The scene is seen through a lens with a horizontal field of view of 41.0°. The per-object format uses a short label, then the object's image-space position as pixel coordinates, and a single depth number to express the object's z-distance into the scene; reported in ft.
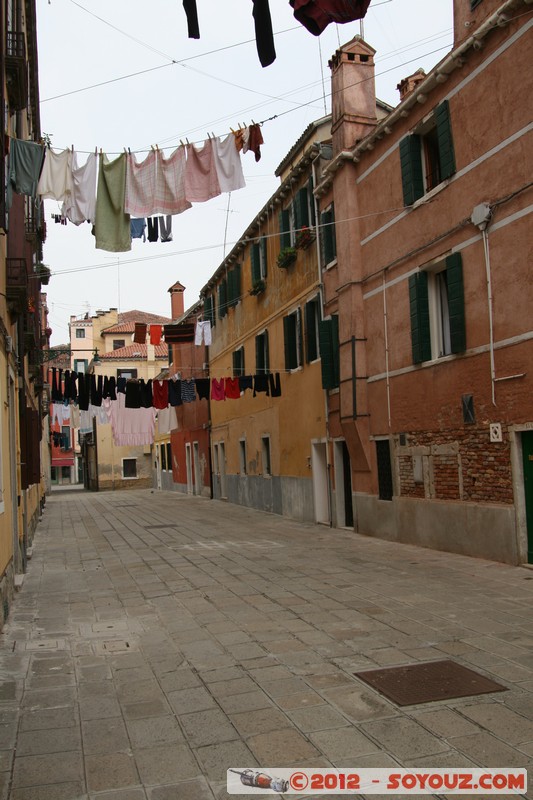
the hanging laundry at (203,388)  68.80
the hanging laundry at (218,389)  67.77
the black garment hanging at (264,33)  17.17
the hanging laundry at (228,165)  33.17
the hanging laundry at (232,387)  66.03
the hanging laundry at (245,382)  64.64
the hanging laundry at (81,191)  32.73
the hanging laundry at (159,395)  67.77
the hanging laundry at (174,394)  67.11
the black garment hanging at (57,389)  59.67
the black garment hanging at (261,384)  64.34
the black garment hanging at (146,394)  67.10
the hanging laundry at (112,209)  33.37
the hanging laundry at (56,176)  32.01
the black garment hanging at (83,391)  60.44
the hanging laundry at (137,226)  35.99
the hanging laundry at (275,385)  64.20
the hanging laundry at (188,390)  70.28
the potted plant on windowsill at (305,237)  55.11
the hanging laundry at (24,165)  29.25
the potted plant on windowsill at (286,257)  58.90
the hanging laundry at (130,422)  110.32
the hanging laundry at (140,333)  71.33
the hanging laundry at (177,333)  75.61
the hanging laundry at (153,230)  37.01
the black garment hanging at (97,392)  60.59
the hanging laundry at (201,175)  33.24
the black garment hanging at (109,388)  61.98
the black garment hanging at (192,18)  17.60
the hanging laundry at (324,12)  17.11
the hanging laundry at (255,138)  33.12
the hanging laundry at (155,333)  72.43
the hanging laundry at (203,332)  72.95
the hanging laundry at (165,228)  37.52
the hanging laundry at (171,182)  33.37
